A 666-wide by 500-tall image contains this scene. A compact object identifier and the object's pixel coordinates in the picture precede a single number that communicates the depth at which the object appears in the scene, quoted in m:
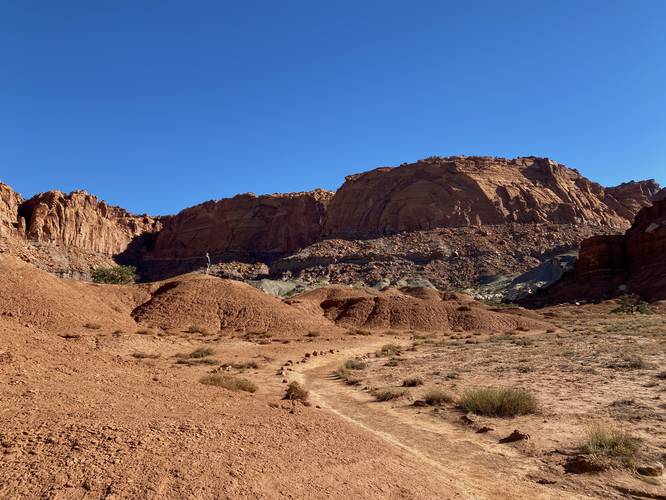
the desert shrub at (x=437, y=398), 11.21
